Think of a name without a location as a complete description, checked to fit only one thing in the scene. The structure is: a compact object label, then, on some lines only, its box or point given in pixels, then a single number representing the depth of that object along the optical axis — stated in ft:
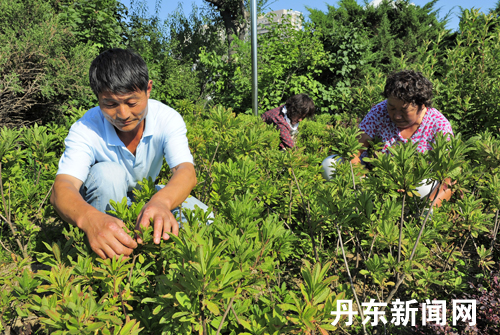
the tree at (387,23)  36.04
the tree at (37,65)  16.81
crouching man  4.44
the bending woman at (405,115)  9.92
